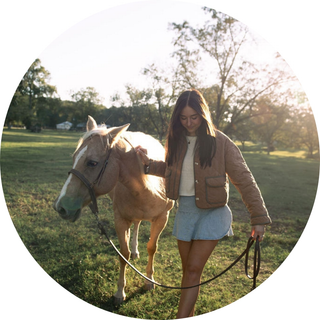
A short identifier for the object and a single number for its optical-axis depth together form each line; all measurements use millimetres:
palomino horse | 2219
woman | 2205
